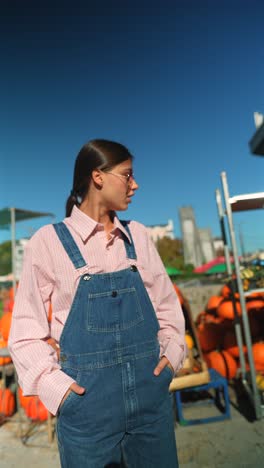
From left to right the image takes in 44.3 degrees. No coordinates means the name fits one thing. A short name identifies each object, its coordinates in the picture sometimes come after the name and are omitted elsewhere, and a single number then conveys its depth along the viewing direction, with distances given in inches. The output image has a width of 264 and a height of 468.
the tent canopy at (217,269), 659.6
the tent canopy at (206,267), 885.1
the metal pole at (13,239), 160.6
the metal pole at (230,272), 147.2
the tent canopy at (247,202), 128.9
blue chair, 132.6
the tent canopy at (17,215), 172.3
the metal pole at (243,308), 128.0
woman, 46.0
